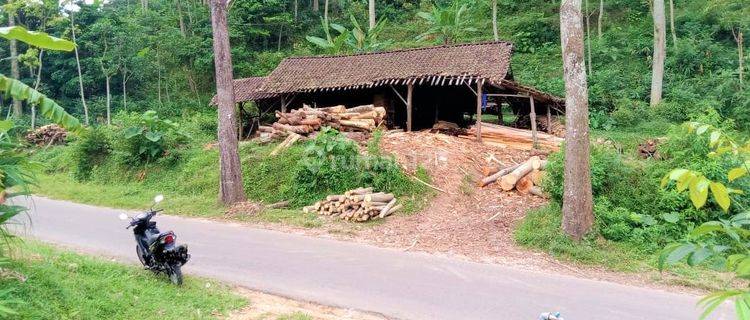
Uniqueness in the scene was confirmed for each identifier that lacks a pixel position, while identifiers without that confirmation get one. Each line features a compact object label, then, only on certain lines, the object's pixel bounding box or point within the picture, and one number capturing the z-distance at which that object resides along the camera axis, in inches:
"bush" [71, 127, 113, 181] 747.4
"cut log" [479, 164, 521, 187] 529.7
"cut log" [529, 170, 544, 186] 496.4
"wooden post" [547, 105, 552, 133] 773.9
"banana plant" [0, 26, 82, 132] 155.6
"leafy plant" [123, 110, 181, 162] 700.7
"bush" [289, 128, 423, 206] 497.7
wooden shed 662.5
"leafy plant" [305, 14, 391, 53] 1047.7
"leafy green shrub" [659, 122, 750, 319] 59.0
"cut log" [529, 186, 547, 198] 481.4
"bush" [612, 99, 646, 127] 879.7
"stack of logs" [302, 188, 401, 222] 448.8
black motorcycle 258.7
